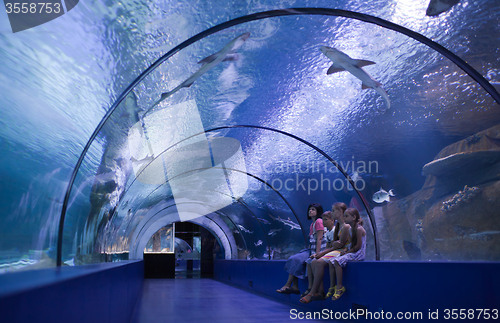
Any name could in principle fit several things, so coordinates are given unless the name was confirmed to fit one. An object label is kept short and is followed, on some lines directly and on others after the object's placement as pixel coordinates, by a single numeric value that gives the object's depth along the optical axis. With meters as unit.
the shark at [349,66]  5.55
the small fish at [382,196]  9.41
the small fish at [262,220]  15.89
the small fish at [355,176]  9.35
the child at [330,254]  5.51
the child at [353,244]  5.44
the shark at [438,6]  4.61
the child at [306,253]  6.41
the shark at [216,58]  5.13
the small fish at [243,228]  19.24
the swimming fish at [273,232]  15.47
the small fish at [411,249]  10.27
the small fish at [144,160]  8.23
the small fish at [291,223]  13.51
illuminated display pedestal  23.59
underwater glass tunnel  4.43
